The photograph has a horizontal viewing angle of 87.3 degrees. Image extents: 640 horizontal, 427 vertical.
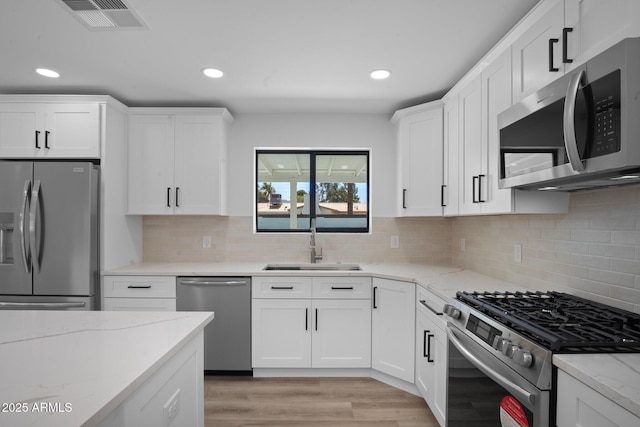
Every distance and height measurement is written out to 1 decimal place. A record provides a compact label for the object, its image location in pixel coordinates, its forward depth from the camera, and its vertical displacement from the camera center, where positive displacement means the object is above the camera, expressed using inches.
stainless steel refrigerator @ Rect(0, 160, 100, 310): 102.7 -6.6
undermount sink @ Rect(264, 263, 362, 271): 127.9 -20.0
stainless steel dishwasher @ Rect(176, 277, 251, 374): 111.5 -30.9
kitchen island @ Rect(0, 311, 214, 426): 30.2 -17.4
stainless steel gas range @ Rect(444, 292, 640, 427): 42.9 -18.9
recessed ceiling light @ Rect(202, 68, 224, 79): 97.4 +42.1
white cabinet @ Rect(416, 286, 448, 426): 78.5 -35.3
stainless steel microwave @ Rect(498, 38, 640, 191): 39.4 +12.6
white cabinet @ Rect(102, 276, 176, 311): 110.6 -26.2
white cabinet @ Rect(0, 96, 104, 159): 110.7 +28.1
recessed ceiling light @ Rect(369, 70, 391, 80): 98.3 +42.1
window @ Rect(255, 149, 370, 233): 142.3 +11.0
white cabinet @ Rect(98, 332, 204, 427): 36.6 -23.8
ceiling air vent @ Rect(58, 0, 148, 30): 67.3 +42.3
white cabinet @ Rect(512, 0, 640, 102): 45.9 +29.0
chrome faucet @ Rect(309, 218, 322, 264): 131.6 -12.5
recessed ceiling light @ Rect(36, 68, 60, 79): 98.5 +42.1
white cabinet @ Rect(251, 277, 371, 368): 111.7 -36.0
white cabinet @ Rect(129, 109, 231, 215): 123.1 +20.1
